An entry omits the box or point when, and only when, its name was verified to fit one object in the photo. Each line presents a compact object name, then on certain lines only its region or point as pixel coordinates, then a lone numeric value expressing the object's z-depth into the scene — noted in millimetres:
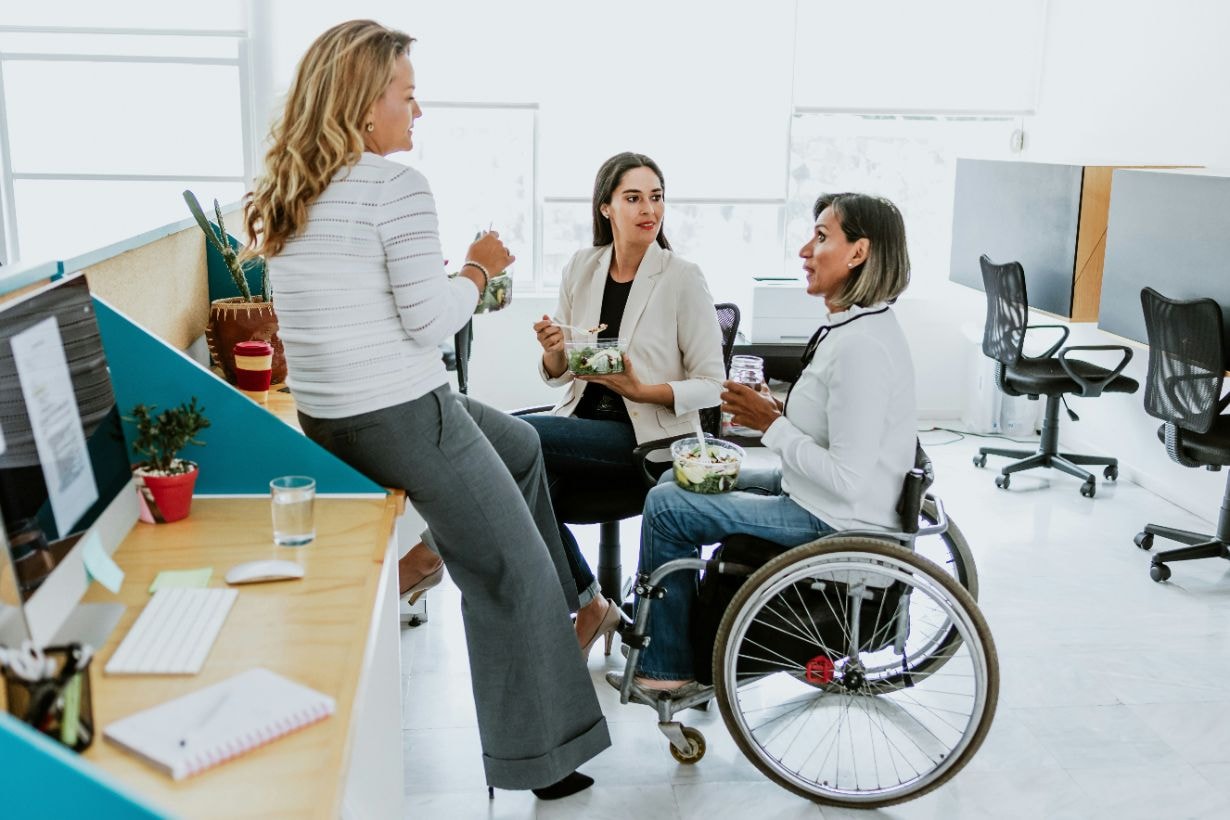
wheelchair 2291
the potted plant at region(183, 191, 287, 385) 2844
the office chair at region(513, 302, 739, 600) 2980
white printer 5434
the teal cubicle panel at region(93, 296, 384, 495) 1954
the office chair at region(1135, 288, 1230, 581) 3793
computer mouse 1674
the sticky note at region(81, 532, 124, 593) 1599
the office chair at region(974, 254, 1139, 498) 4738
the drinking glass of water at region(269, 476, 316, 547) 1811
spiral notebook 1201
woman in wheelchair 2355
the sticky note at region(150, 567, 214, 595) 1653
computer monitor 1361
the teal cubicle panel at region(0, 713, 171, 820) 984
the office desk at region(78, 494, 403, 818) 1172
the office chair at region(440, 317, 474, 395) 4191
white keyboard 1399
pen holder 1104
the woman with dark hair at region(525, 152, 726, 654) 2986
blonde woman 1980
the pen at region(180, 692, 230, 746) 1218
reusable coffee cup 2730
